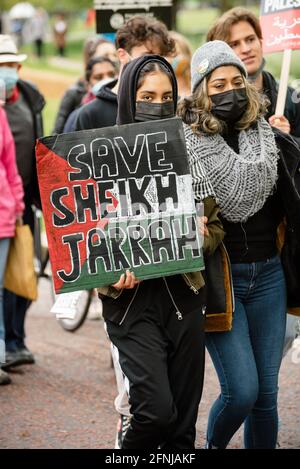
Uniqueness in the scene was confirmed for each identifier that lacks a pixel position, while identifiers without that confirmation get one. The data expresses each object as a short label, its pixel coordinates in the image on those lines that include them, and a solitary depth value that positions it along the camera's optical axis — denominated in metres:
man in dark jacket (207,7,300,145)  5.77
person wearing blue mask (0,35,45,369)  7.49
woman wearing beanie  4.63
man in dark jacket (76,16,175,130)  6.03
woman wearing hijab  4.34
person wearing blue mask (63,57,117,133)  8.43
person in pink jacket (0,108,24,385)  6.91
